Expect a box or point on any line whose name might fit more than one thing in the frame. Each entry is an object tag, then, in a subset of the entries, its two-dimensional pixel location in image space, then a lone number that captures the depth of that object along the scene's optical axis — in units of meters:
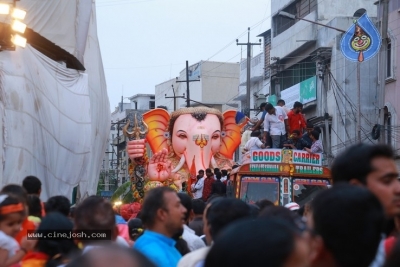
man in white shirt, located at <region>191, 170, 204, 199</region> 19.40
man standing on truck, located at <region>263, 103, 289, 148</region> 17.61
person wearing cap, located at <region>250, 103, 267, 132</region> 17.99
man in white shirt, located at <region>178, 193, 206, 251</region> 7.10
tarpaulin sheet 15.11
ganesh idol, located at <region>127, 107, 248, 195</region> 22.62
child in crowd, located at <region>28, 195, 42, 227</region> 7.76
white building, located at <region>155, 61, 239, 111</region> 66.56
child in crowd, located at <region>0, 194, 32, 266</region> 5.61
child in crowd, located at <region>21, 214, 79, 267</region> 5.62
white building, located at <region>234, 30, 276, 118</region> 47.12
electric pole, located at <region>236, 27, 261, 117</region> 38.63
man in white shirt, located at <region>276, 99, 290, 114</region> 17.72
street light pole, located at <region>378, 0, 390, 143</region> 21.64
